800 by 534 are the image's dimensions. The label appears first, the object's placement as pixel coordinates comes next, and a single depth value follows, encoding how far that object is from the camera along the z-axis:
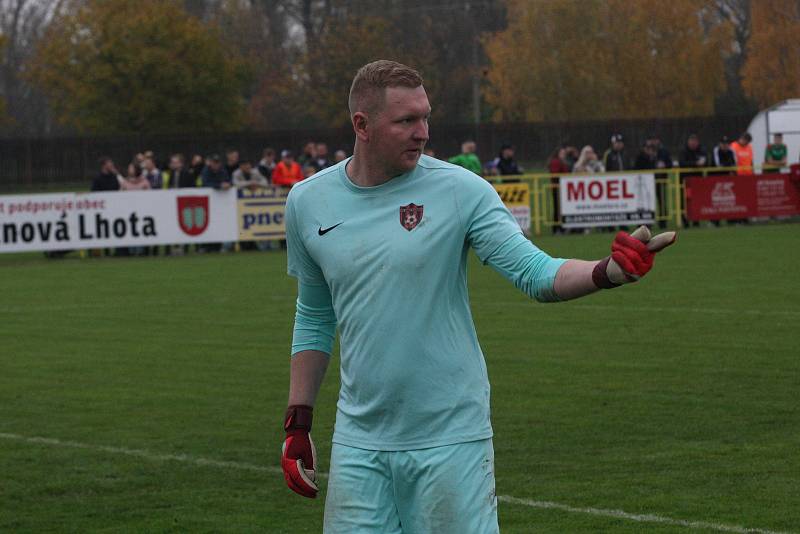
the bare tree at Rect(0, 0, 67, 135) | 73.50
